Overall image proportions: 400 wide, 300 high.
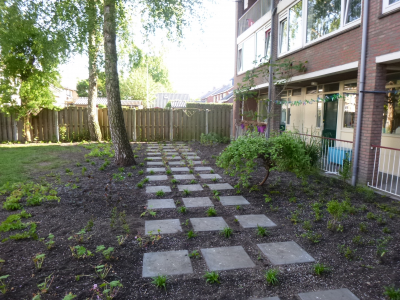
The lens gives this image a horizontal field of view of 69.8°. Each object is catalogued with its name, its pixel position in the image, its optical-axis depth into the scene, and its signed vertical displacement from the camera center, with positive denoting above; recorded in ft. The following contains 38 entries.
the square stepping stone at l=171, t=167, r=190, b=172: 26.12 -5.18
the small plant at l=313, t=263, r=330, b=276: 9.32 -5.04
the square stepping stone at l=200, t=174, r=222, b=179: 23.47 -5.21
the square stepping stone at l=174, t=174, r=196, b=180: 23.03 -5.21
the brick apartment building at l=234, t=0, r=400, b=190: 19.85 +4.49
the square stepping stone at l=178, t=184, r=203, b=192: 19.75 -5.22
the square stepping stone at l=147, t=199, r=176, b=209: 16.20 -5.25
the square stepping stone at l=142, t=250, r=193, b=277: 9.42 -5.20
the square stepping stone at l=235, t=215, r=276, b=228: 13.73 -5.29
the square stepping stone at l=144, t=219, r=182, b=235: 12.82 -5.24
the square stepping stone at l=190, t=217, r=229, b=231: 13.19 -5.25
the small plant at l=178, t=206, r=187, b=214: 15.20 -5.13
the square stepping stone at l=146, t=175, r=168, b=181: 22.57 -5.19
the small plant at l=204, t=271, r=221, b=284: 8.85 -5.07
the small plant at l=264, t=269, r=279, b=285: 8.77 -5.03
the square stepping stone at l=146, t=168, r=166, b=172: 25.71 -5.16
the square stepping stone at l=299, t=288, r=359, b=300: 8.11 -5.15
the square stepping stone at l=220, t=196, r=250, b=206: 17.00 -5.28
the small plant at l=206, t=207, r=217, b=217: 14.85 -5.12
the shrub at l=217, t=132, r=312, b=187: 17.74 -2.58
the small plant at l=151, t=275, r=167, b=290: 8.56 -5.06
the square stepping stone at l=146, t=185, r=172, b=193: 19.22 -5.22
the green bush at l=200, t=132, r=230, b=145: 46.02 -4.22
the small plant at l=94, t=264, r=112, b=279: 8.86 -5.03
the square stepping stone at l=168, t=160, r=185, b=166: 29.09 -5.17
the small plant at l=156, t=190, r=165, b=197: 18.22 -5.12
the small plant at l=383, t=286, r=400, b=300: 7.91 -4.94
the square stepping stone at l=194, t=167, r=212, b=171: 26.68 -5.18
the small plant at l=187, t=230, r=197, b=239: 12.09 -5.12
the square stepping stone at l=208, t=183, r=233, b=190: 20.16 -5.23
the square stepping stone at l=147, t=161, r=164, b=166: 28.71 -5.13
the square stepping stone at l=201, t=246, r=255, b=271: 9.83 -5.21
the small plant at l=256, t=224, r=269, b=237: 12.50 -5.14
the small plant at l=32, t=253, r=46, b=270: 9.25 -4.92
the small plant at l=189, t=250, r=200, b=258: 10.49 -5.16
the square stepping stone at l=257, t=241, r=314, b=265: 10.30 -5.23
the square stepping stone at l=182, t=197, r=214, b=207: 16.52 -5.26
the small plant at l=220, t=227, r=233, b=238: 12.32 -5.11
